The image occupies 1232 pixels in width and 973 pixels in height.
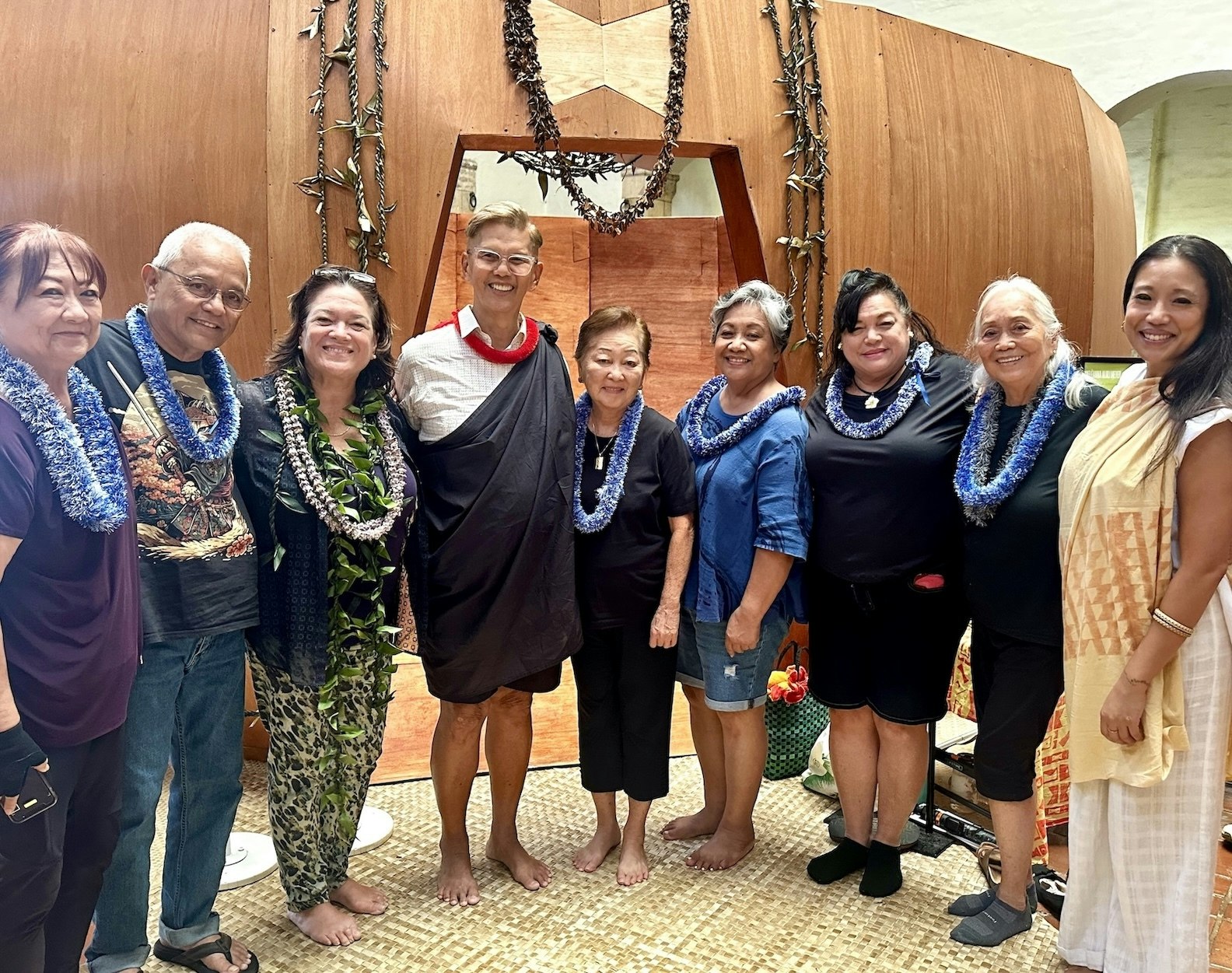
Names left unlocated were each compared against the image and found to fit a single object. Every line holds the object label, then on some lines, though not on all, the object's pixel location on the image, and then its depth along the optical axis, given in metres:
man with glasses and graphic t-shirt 1.60
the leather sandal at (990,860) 2.25
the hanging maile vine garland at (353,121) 2.74
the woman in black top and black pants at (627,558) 2.15
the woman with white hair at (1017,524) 1.88
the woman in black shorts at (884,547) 2.05
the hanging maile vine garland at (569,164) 3.16
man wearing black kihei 2.01
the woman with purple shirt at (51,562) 1.26
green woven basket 2.91
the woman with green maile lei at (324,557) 1.81
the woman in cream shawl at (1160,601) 1.62
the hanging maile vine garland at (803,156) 3.07
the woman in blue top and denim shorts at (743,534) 2.13
